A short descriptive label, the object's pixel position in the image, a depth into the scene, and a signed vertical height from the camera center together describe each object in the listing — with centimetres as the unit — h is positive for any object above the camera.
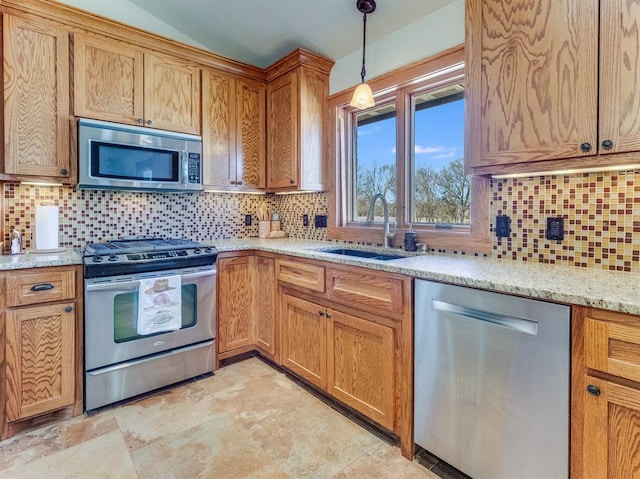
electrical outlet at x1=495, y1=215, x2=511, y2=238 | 190 +4
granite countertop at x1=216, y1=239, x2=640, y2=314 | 113 -18
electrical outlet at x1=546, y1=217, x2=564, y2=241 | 171 +3
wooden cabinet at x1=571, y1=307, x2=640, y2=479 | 106 -51
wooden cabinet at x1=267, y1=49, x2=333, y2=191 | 280 +96
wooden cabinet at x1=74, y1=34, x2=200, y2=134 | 227 +103
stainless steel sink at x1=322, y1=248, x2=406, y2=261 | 231 -14
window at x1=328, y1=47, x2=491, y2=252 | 215 +51
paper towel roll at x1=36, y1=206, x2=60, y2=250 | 217 +4
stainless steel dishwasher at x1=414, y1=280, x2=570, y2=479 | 121 -58
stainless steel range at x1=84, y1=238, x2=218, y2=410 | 204 -55
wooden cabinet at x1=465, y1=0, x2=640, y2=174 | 129 +62
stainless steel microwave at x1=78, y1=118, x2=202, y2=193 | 224 +52
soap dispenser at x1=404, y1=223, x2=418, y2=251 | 224 -5
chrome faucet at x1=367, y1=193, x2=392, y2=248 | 239 +9
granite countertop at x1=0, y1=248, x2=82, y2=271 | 181 -15
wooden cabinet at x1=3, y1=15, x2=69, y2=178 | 205 +82
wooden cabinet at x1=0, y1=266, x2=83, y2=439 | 182 -62
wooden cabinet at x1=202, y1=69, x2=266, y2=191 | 282 +86
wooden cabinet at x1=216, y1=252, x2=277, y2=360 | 262 -56
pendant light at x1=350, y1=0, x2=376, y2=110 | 195 +76
